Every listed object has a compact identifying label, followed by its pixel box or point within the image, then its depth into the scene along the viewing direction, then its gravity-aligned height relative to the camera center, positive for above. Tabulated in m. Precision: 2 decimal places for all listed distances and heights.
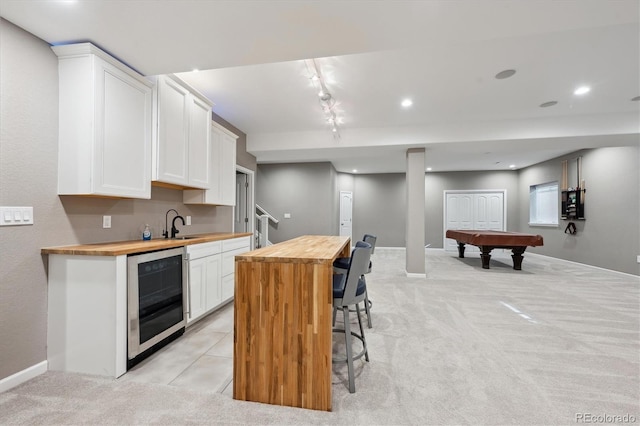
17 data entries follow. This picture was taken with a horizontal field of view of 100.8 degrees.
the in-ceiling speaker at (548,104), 3.65 +1.56
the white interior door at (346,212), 8.61 +0.06
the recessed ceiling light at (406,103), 3.64 +1.57
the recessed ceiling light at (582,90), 3.25 +1.57
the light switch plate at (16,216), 1.66 -0.03
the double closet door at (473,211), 8.45 +0.12
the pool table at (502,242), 5.23 -0.55
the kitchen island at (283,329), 1.55 -0.69
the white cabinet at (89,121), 1.94 +0.69
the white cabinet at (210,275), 2.56 -0.66
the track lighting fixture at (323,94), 2.78 +1.52
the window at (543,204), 6.88 +0.30
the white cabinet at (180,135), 2.49 +0.82
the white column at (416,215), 5.04 -0.01
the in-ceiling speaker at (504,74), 2.89 +1.57
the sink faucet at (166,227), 2.94 -0.17
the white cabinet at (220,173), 3.31 +0.55
